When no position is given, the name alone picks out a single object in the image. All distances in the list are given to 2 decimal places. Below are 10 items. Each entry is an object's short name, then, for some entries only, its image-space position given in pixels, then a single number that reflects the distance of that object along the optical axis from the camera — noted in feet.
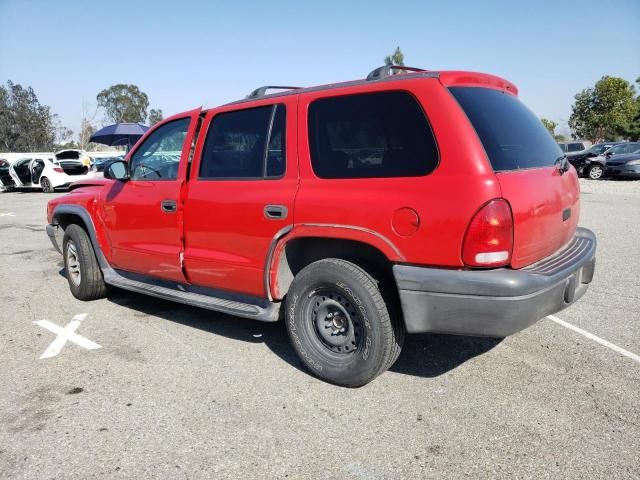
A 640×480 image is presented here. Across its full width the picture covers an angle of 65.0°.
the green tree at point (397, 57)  99.09
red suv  8.79
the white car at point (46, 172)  65.87
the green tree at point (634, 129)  159.64
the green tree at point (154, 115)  256.77
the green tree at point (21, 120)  170.71
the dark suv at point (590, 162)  67.05
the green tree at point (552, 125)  180.22
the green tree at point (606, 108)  149.69
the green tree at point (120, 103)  221.46
